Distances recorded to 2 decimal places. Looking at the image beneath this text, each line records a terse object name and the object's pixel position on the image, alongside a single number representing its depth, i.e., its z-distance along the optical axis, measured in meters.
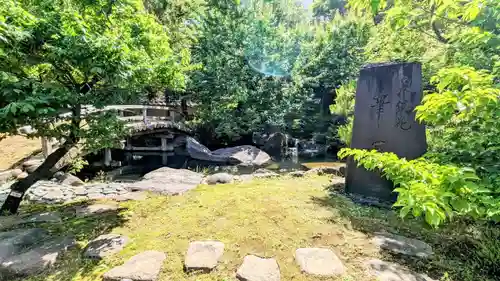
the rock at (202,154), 12.09
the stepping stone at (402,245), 2.78
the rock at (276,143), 14.45
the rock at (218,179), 5.75
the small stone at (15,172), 6.46
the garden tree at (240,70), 13.59
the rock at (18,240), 2.76
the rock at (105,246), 2.77
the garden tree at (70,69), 2.84
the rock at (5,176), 6.14
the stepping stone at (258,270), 2.35
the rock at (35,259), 2.50
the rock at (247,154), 11.80
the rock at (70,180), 6.19
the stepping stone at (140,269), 2.35
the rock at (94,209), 3.97
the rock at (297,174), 6.61
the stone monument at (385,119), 4.30
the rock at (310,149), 14.20
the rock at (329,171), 6.74
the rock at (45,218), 3.65
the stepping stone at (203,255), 2.50
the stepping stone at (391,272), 2.38
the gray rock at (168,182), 5.10
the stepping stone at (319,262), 2.46
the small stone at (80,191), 5.09
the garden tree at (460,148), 1.62
